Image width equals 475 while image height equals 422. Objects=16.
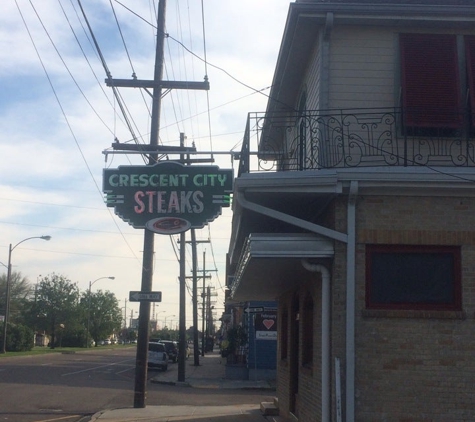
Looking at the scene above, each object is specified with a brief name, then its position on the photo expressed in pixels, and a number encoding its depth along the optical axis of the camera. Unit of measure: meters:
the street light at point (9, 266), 45.91
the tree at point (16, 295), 84.90
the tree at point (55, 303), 81.44
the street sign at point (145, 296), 18.66
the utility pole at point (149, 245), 19.25
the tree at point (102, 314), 98.56
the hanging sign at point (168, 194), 13.99
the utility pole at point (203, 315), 68.62
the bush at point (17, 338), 58.83
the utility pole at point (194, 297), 41.11
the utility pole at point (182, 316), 33.22
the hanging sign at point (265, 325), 31.58
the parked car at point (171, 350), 56.66
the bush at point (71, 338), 84.00
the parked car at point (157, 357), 43.62
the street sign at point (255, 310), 30.84
